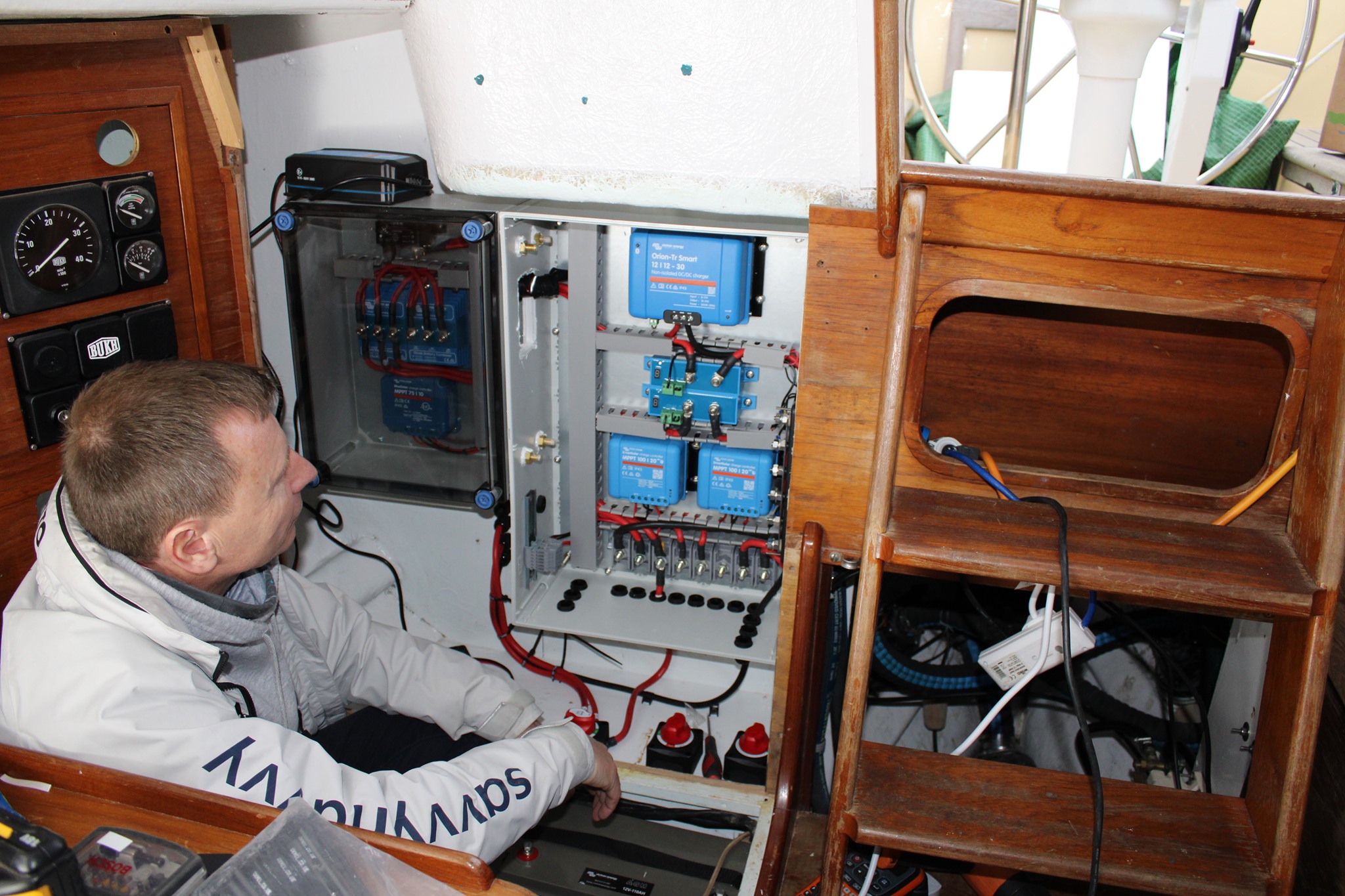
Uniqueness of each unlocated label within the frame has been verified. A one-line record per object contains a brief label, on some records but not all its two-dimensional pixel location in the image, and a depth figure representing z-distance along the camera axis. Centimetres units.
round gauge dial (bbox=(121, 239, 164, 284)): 171
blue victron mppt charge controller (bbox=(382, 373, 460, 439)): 226
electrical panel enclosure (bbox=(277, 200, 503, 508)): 210
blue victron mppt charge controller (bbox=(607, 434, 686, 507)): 220
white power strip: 130
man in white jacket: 115
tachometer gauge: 153
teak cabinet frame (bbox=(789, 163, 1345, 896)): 111
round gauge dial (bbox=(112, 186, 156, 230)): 168
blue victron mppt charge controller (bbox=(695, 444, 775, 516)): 216
